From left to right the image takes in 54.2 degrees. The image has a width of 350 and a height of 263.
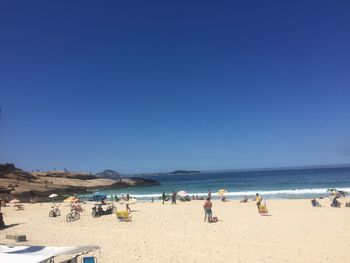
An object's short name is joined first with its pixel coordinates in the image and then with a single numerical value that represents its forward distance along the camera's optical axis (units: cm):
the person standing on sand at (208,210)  1925
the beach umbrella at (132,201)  2989
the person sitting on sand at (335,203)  2650
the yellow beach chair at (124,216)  2045
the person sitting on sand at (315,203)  2712
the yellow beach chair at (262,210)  2227
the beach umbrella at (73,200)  2886
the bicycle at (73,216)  2186
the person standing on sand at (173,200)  3346
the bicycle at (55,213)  2434
